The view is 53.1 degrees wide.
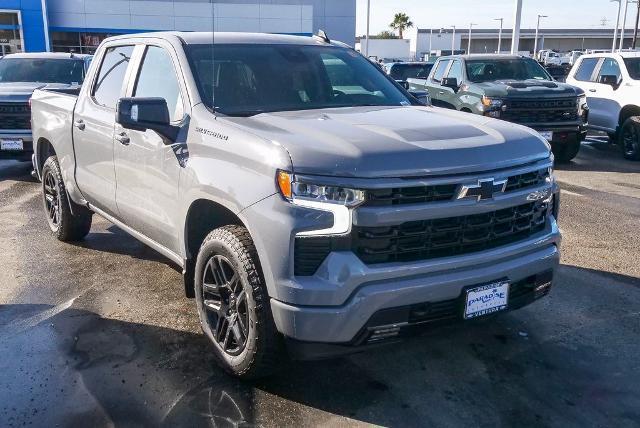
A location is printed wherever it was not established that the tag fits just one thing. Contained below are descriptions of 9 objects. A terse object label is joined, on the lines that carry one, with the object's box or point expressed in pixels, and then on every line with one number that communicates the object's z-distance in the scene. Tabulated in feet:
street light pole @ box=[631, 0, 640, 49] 160.82
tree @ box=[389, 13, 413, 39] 321.93
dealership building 122.62
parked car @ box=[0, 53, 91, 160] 31.73
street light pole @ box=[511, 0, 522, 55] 78.38
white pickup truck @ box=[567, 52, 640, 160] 37.29
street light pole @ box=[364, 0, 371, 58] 157.64
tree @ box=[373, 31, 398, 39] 325.52
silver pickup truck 9.86
